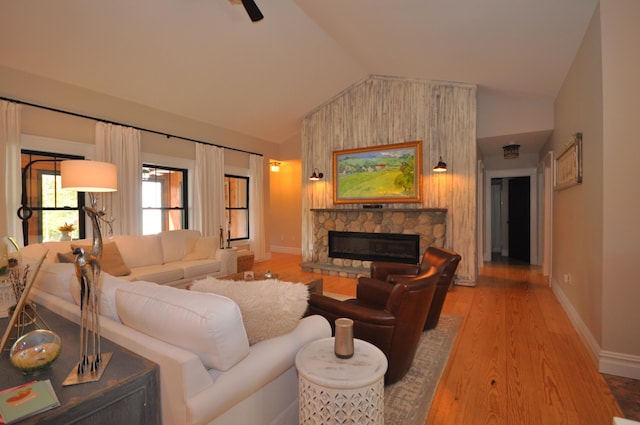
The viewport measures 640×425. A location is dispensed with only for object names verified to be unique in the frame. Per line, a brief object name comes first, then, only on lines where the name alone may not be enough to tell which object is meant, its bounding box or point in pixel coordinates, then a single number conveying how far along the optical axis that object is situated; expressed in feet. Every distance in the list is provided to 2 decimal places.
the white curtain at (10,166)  11.19
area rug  5.93
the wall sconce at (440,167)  15.23
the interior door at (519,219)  21.40
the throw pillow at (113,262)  11.29
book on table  2.66
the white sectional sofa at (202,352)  3.56
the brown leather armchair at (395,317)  6.18
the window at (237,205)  21.81
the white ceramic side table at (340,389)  4.01
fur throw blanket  4.53
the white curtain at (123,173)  14.01
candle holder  4.49
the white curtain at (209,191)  18.54
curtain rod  11.75
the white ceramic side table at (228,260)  15.02
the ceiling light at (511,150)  17.47
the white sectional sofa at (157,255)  11.18
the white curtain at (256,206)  22.53
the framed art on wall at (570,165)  9.52
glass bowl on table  3.37
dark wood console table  2.95
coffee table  10.95
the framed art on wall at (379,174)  16.94
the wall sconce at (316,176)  19.52
